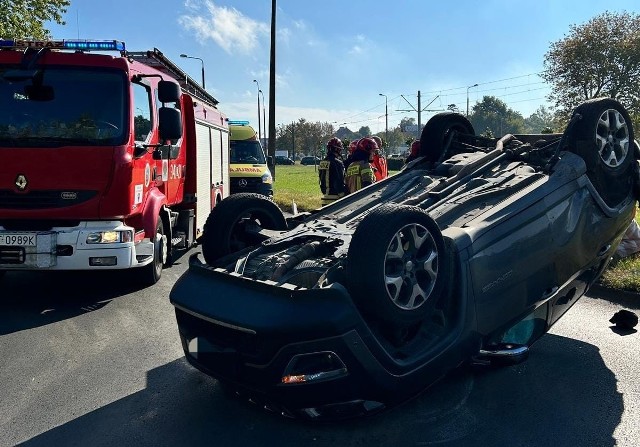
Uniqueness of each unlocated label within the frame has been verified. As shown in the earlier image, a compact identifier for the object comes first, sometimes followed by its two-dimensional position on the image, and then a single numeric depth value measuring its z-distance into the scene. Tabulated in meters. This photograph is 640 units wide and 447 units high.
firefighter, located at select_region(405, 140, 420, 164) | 6.85
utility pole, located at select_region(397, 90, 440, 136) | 47.72
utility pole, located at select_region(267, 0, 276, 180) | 18.06
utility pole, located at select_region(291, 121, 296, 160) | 76.62
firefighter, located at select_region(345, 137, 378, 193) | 7.93
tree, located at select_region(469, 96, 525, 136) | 107.25
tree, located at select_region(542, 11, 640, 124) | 32.62
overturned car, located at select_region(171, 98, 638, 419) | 2.84
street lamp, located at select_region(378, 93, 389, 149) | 69.62
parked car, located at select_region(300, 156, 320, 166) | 79.19
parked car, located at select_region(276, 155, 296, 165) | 78.00
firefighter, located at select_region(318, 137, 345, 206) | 8.85
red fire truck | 5.54
